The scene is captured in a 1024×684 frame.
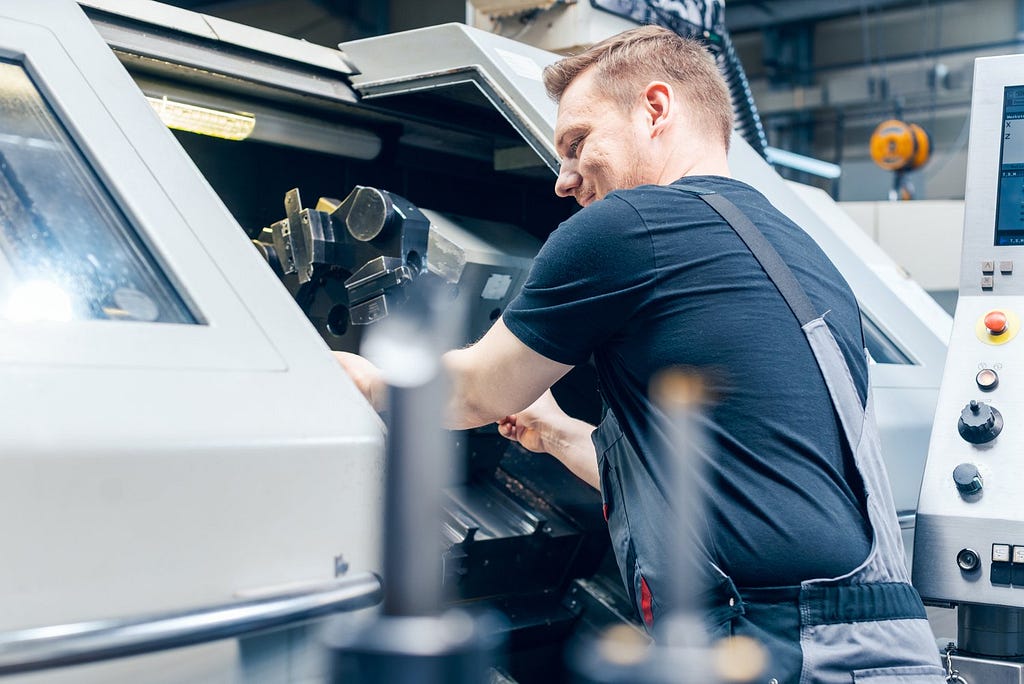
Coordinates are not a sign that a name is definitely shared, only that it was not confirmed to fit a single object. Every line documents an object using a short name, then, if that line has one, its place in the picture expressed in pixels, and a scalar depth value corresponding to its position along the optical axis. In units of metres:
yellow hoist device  7.45
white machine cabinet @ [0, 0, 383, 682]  0.76
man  1.13
